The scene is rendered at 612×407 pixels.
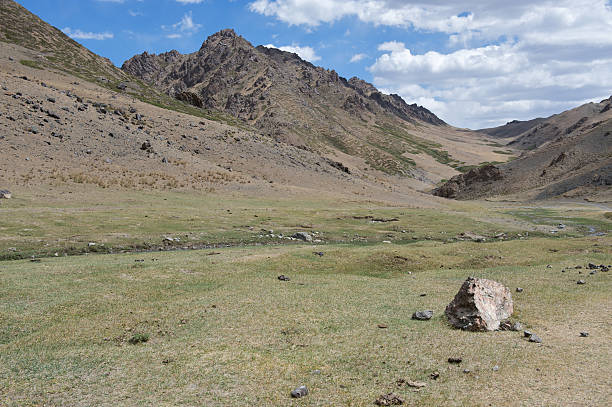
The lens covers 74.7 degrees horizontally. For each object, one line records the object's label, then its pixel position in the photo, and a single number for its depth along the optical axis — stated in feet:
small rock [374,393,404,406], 34.53
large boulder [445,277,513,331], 51.72
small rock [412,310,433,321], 56.24
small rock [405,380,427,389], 37.60
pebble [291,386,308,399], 36.27
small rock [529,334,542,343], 46.75
